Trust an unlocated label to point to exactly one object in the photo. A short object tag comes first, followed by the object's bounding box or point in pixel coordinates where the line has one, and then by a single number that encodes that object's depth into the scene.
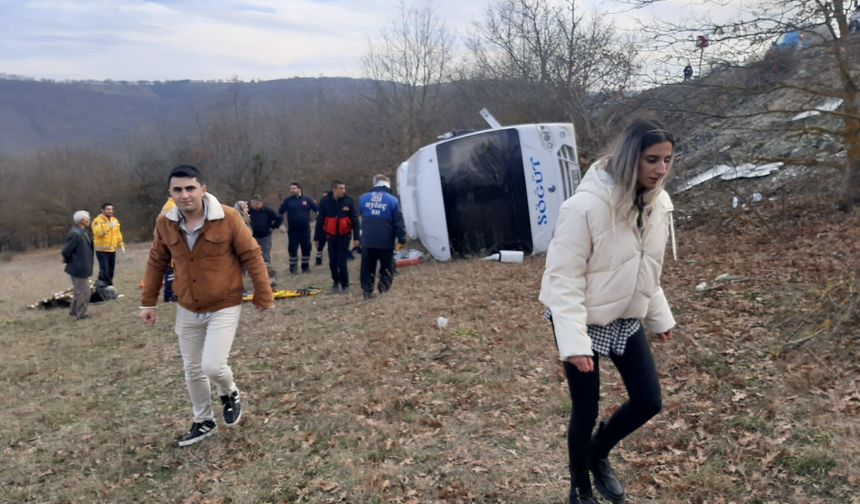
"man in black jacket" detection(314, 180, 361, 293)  11.09
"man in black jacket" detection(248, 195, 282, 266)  12.43
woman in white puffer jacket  2.76
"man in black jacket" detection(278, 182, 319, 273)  13.66
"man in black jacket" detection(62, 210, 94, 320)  10.51
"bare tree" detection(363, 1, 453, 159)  31.72
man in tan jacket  4.41
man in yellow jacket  13.12
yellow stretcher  11.20
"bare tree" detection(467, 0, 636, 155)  16.53
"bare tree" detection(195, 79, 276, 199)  42.28
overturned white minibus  12.30
